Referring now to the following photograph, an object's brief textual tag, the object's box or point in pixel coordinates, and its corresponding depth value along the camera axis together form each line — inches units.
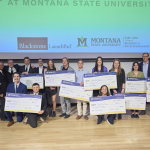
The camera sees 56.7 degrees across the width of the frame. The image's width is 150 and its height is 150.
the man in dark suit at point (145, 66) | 141.6
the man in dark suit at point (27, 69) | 147.2
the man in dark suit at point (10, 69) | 142.3
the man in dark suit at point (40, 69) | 149.2
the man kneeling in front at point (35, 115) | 115.8
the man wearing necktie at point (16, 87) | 121.0
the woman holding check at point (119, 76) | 127.9
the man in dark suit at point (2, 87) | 132.2
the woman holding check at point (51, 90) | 138.5
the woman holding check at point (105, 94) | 120.3
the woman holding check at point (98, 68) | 128.7
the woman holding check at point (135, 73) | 133.0
